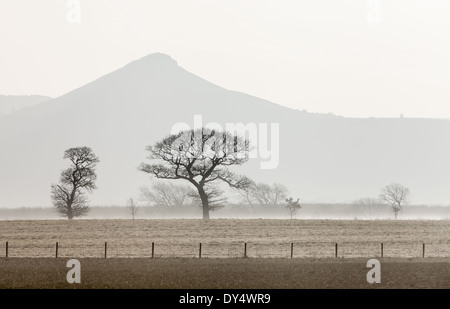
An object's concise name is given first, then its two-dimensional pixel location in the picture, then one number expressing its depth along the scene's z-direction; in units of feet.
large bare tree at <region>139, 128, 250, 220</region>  309.63
